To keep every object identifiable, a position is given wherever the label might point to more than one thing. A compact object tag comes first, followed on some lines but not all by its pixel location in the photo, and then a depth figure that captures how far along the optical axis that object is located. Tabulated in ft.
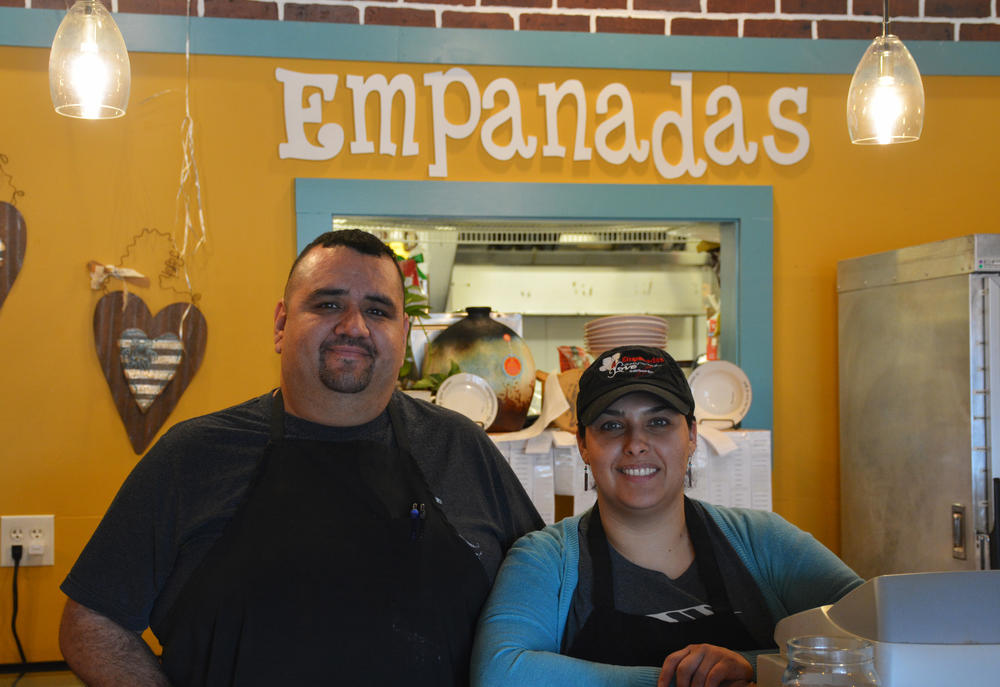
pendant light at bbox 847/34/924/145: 7.91
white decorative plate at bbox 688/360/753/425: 10.44
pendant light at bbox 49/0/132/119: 7.08
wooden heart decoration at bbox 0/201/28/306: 10.08
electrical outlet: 10.00
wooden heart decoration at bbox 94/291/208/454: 10.13
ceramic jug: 9.95
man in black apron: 5.60
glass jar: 3.45
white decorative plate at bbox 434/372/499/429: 9.78
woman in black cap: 5.48
